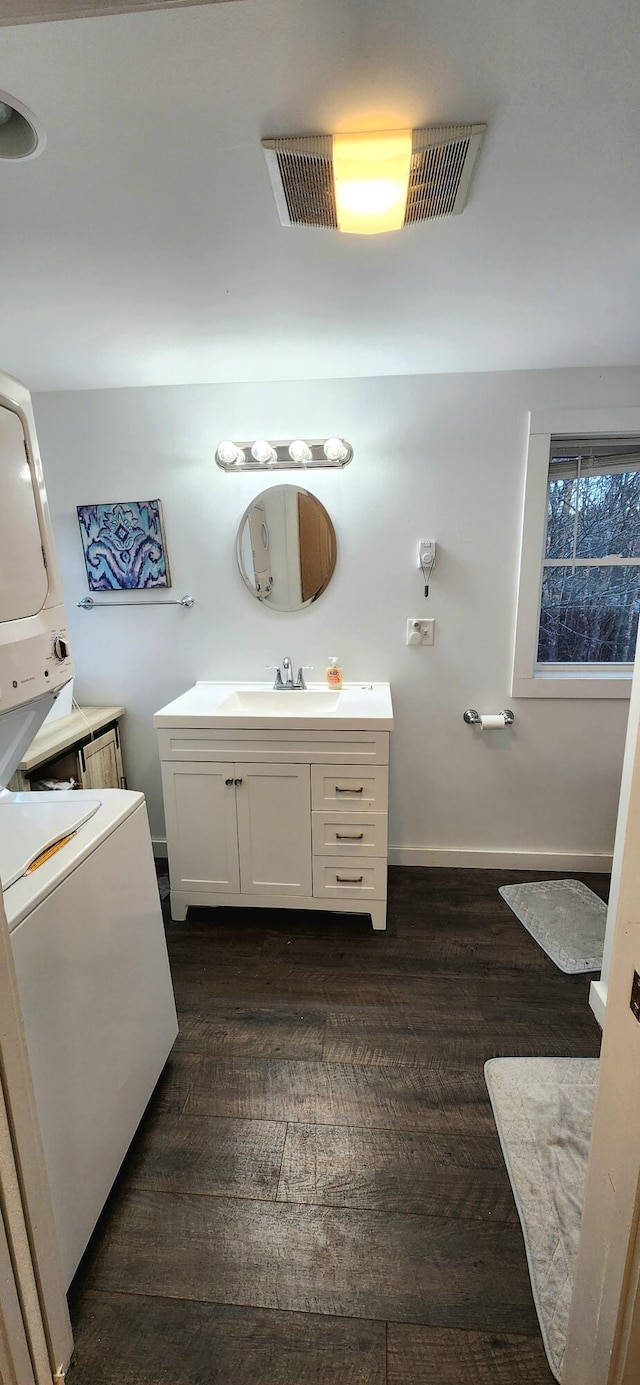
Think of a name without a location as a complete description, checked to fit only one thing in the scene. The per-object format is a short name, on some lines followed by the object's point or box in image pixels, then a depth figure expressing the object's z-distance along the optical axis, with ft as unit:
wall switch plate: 8.28
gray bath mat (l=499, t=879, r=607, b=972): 6.87
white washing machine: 3.37
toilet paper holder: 8.32
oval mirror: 8.06
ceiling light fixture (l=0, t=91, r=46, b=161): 3.20
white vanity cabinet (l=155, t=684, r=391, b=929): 6.96
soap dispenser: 8.32
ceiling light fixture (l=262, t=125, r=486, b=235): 3.41
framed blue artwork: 8.31
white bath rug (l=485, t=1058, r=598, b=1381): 3.72
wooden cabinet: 6.97
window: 7.77
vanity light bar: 7.59
